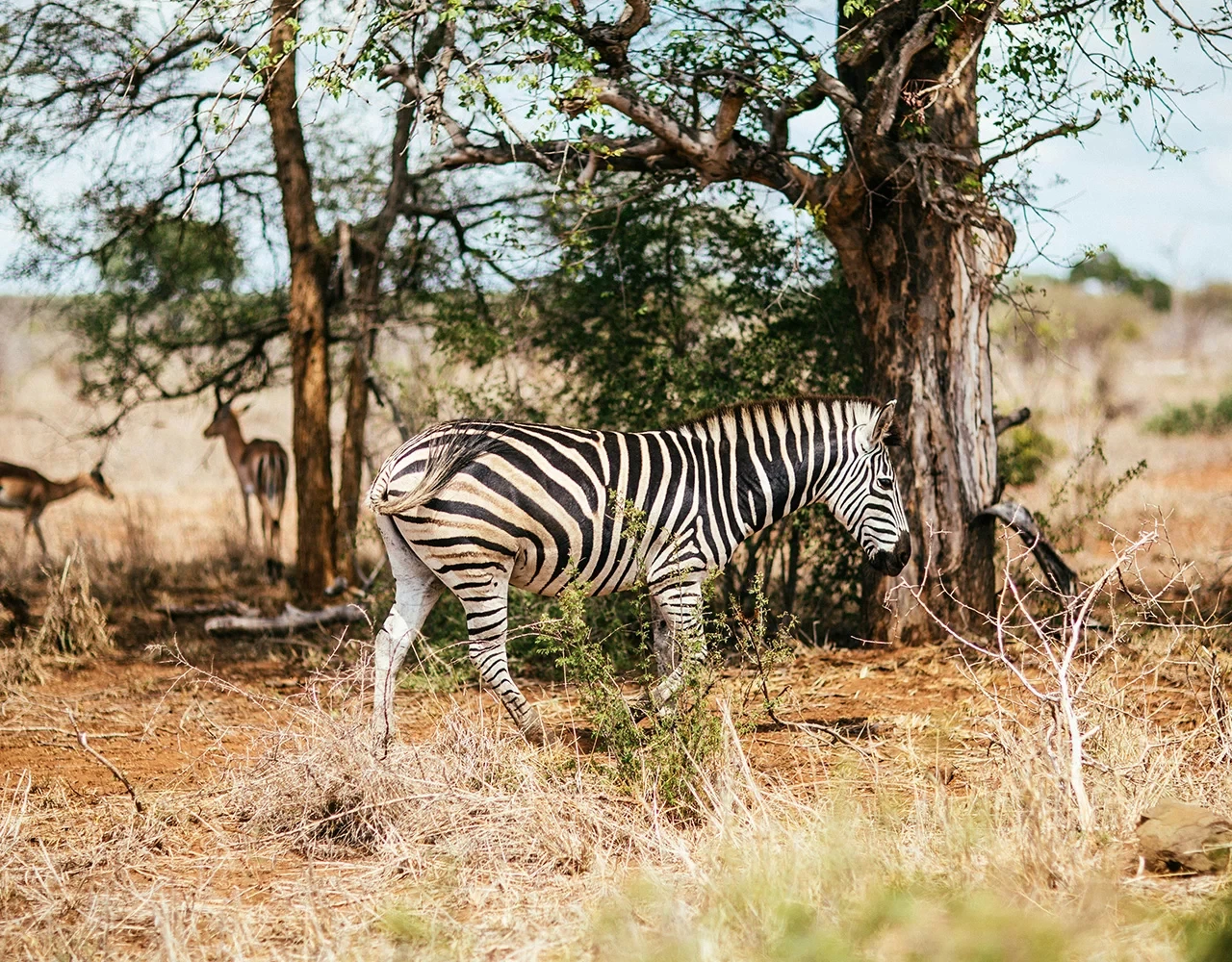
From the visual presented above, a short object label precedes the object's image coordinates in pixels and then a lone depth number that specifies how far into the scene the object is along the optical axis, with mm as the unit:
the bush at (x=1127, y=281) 51406
